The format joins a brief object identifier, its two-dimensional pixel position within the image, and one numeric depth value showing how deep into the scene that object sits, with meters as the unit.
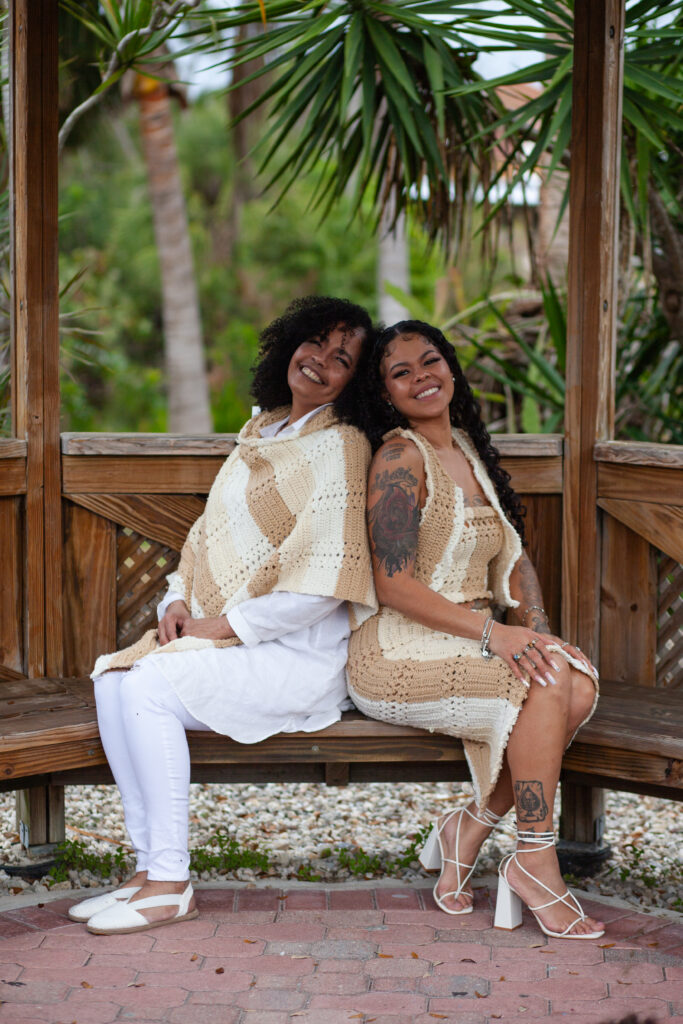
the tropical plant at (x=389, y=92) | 4.59
